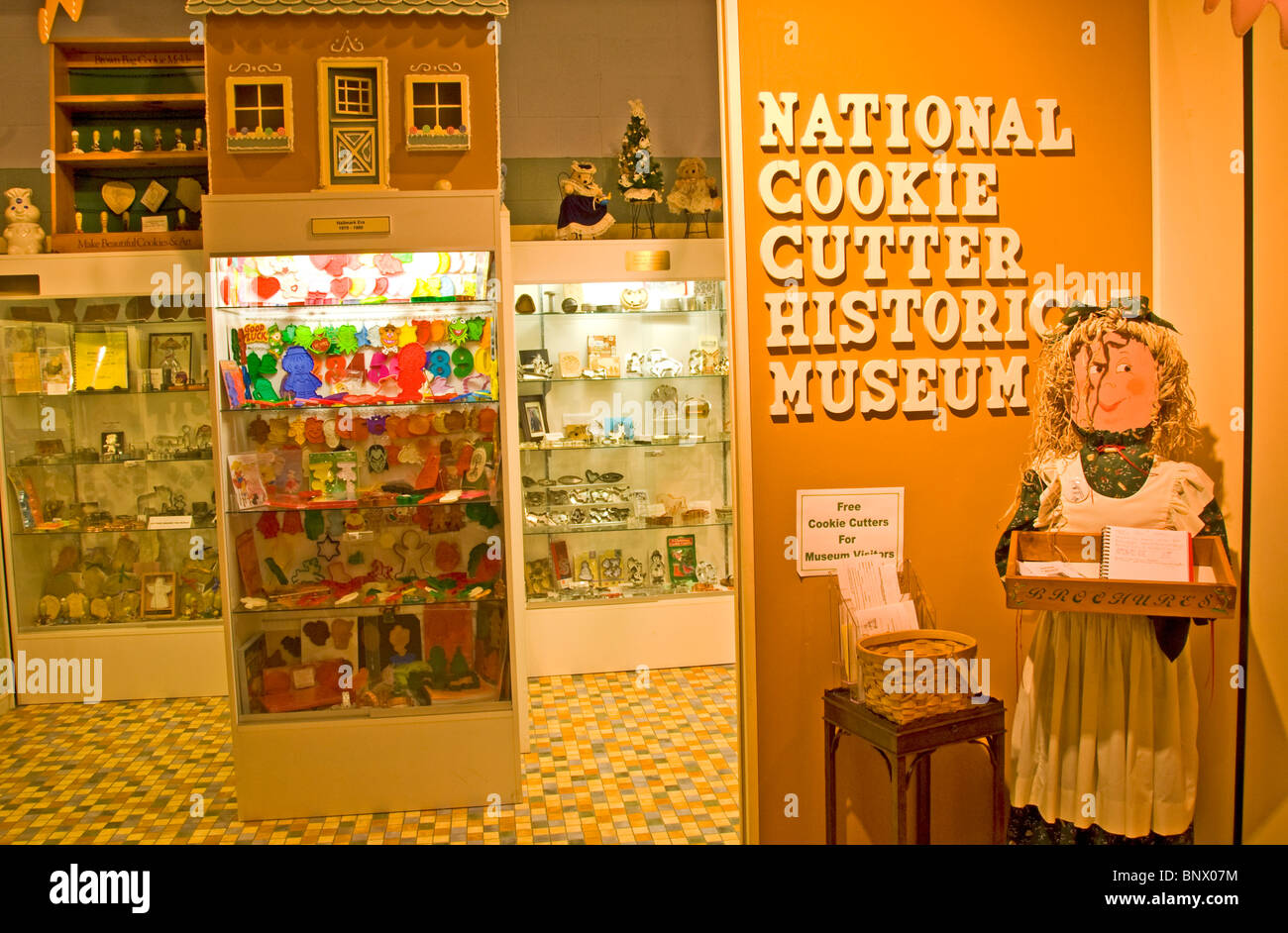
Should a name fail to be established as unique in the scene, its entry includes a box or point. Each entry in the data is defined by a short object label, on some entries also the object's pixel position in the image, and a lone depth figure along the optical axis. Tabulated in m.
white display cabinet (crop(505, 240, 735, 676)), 5.45
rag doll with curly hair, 2.29
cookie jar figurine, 4.97
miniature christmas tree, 5.39
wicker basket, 2.30
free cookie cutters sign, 2.66
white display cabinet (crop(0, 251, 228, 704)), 5.10
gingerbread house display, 3.57
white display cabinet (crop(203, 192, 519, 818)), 3.70
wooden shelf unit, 5.12
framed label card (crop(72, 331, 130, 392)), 5.19
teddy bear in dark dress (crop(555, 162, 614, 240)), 5.34
